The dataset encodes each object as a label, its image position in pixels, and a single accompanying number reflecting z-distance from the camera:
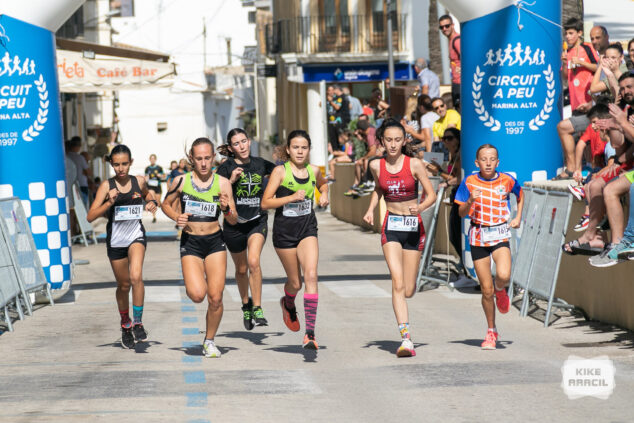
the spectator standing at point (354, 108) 35.50
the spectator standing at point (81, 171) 28.16
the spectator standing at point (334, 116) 32.16
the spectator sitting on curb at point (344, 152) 32.68
